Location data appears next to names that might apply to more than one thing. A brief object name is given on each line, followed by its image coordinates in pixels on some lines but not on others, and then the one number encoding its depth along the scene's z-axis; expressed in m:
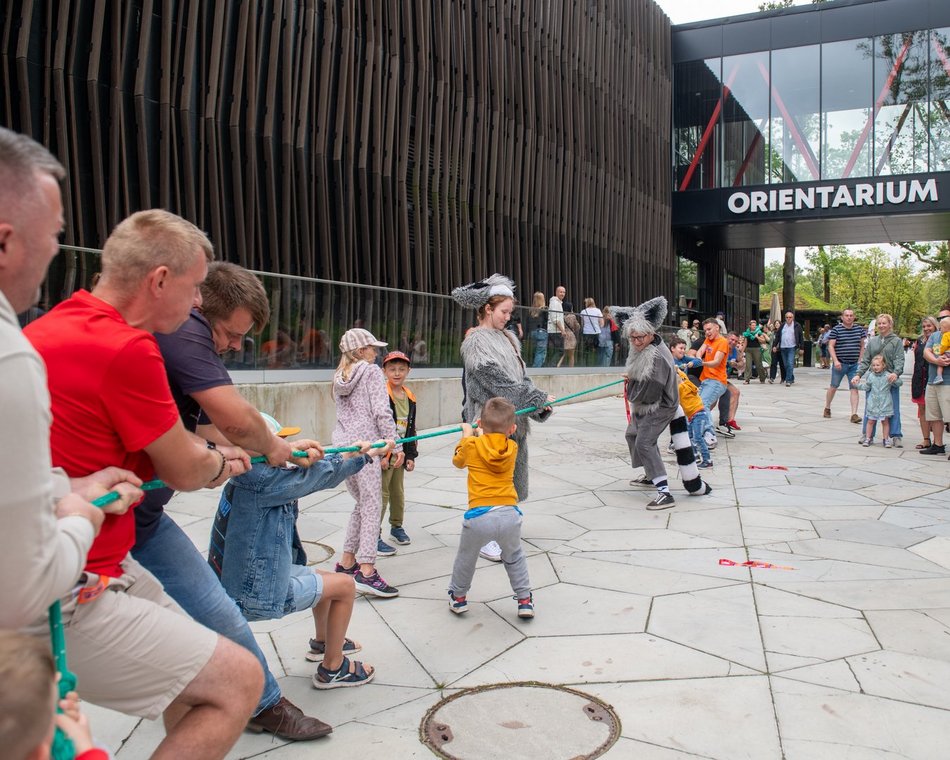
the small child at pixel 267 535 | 2.93
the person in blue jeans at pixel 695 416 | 8.48
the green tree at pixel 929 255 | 43.31
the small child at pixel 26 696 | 1.25
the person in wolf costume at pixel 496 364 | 5.48
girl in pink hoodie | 4.84
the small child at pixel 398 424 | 5.77
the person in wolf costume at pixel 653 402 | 7.20
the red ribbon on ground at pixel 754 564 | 5.25
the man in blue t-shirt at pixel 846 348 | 13.19
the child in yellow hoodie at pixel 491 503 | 4.27
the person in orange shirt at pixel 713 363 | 10.33
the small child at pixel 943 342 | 9.65
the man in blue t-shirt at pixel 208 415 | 2.44
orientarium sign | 24.42
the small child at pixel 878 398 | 10.68
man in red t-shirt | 1.88
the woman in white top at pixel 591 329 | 17.47
